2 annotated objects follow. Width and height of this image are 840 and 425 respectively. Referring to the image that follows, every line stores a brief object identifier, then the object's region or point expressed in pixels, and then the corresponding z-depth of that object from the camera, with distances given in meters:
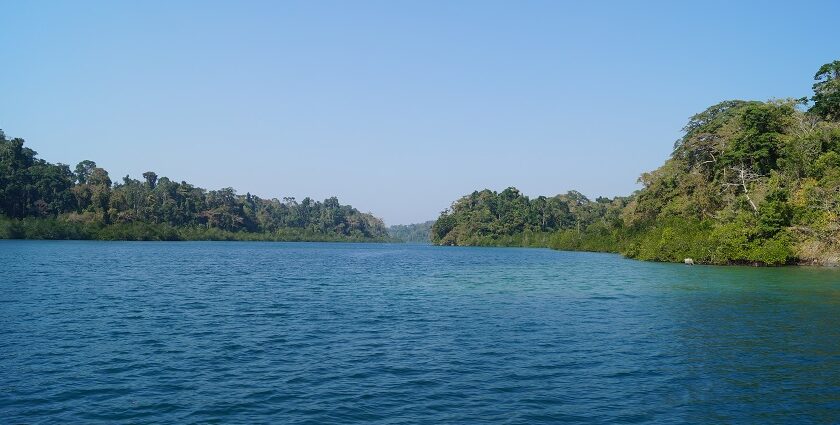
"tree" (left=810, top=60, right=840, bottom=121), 62.71
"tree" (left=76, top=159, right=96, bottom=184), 193.66
